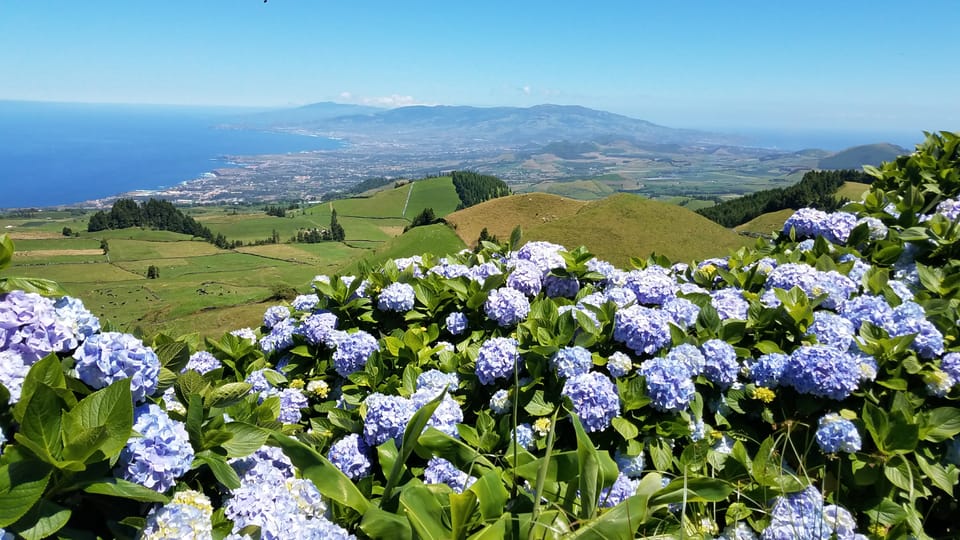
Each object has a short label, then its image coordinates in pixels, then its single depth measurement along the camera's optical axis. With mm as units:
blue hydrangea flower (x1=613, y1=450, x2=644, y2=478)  2441
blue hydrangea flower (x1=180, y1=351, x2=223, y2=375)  3205
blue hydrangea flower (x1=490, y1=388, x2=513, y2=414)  2635
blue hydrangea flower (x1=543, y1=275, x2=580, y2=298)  3902
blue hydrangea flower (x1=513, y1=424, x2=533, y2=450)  2508
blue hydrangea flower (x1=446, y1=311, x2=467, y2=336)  3465
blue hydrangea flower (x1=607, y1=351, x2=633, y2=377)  2686
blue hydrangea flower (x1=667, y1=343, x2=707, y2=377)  2684
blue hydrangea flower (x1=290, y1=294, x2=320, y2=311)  3994
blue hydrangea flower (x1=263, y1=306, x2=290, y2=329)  4055
